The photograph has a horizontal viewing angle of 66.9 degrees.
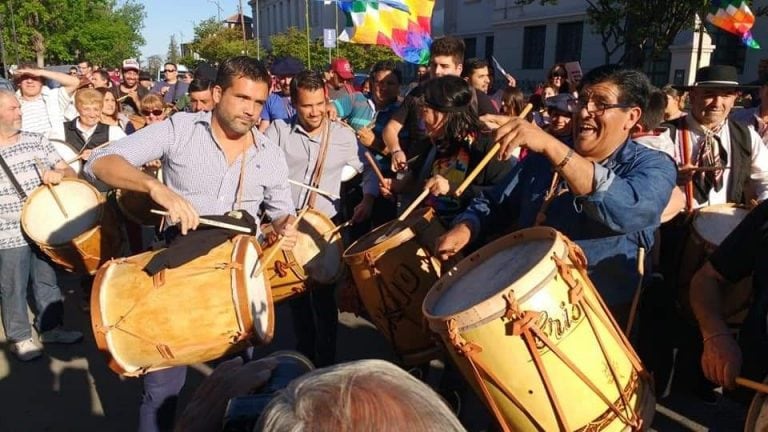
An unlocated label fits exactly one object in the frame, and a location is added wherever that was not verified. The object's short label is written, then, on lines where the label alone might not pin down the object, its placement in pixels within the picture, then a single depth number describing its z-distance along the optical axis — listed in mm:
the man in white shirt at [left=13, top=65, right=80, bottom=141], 6035
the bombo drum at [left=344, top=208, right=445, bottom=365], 2842
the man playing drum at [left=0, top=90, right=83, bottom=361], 4016
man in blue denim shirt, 2074
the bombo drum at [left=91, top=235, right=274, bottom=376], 2369
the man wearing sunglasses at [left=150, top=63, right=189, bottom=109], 11406
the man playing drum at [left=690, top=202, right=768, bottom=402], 1930
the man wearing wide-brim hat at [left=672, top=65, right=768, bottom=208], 3484
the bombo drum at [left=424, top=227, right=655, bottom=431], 1840
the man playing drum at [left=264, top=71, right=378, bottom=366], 3734
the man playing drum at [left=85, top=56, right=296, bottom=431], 2711
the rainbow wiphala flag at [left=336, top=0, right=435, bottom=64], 7062
